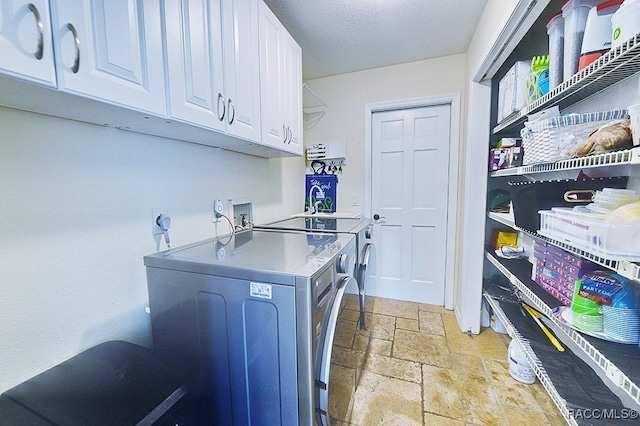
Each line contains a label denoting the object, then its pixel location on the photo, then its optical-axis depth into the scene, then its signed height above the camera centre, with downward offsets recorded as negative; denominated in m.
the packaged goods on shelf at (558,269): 1.03 -0.37
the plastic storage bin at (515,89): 1.44 +0.63
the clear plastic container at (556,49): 1.10 +0.63
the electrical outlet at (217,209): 1.56 -0.09
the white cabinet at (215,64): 0.93 +0.58
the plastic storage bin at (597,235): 0.69 -0.15
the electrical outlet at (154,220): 1.18 -0.12
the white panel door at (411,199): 2.49 -0.08
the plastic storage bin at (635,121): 0.71 +0.20
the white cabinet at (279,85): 1.47 +0.73
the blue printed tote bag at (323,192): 2.77 +0.01
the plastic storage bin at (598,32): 0.84 +0.55
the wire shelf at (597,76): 0.73 +0.42
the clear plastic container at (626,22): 0.69 +0.48
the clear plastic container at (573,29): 0.98 +0.65
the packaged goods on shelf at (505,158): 1.60 +0.23
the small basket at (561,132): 0.94 +0.24
